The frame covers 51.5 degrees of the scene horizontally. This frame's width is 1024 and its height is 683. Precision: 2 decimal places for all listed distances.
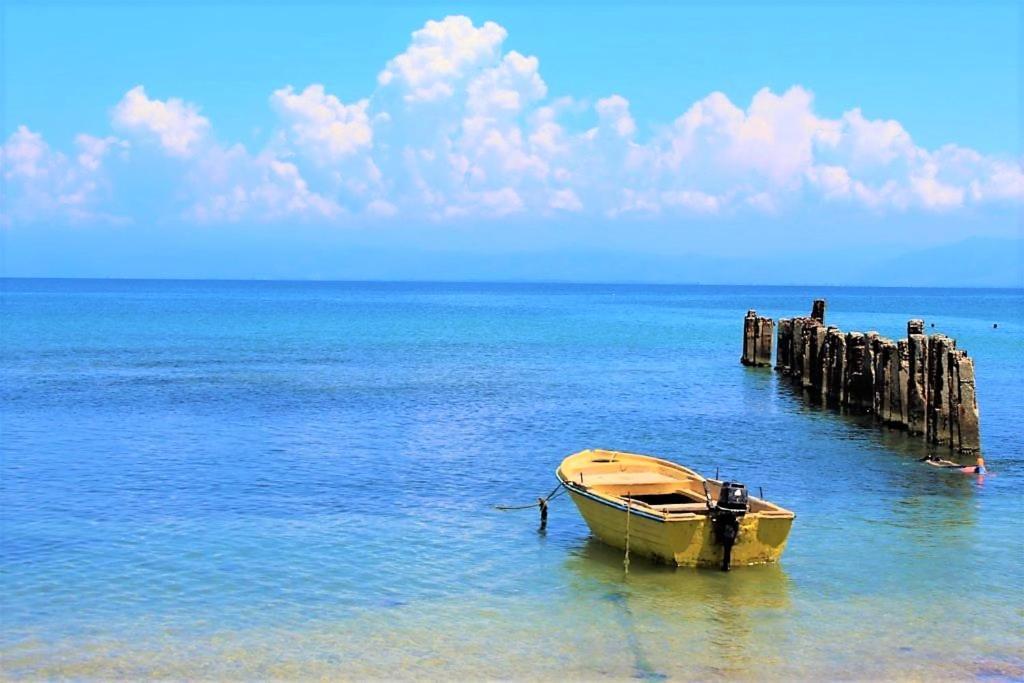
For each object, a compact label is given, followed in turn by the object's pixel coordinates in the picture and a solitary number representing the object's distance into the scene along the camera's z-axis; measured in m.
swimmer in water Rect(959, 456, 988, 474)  25.81
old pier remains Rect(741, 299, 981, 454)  27.75
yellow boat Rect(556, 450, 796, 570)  17.03
